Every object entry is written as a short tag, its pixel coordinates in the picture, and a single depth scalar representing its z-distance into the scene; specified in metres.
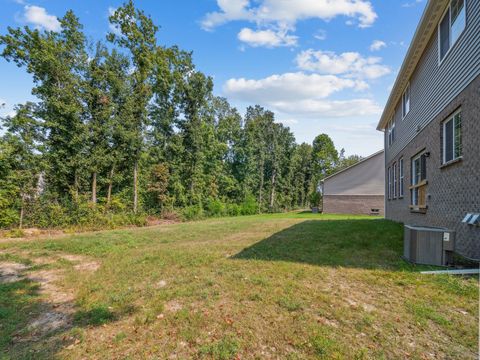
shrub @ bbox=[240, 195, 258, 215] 26.62
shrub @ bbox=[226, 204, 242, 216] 24.55
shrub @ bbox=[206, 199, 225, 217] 22.55
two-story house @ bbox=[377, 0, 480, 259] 4.73
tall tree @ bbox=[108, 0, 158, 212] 17.14
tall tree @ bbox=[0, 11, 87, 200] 13.47
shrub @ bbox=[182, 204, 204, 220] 19.61
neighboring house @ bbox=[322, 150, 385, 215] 23.48
